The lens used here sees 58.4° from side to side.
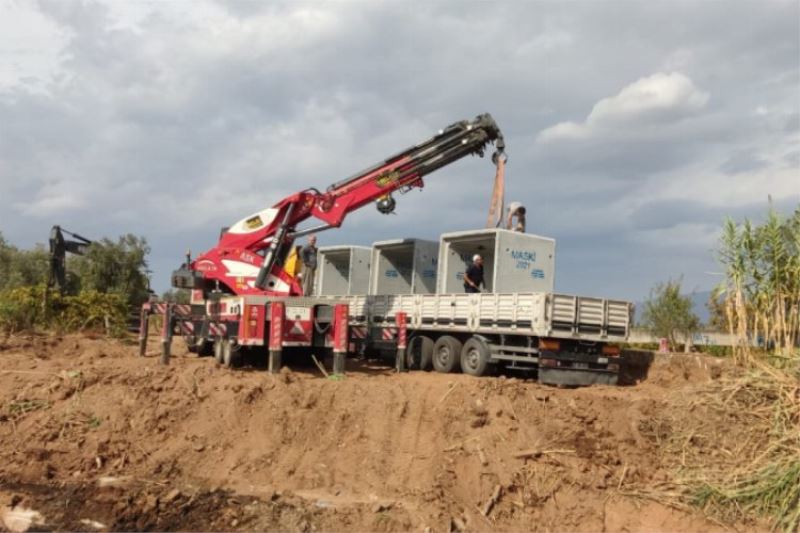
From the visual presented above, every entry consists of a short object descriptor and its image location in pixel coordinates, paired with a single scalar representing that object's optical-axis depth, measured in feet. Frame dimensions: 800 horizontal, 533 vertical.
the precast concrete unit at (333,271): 68.95
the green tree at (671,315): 84.02
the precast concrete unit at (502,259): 47.65
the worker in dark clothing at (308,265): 47.65
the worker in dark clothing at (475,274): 48.55
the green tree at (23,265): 131.34
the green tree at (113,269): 122.01
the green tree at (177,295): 154.25
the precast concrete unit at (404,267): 58.49
